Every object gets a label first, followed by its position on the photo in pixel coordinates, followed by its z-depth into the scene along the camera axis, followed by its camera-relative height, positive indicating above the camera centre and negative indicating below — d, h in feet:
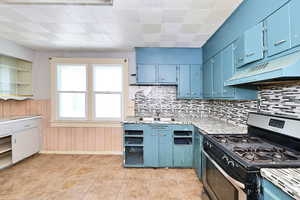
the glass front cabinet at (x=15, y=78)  11.31 +1.49
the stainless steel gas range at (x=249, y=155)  3.76 -1.47
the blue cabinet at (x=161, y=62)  11.88 +2.51
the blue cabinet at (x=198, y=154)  8.49 -2.97
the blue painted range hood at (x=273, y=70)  3.38 +0.64
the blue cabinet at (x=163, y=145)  10.22 -2.79
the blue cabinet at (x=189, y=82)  11.89 +1.12
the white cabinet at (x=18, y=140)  10.36 -2.74
